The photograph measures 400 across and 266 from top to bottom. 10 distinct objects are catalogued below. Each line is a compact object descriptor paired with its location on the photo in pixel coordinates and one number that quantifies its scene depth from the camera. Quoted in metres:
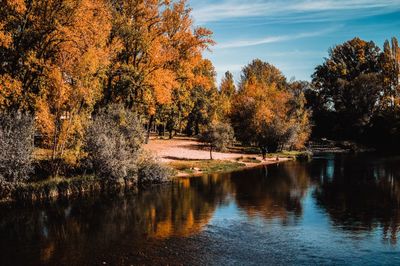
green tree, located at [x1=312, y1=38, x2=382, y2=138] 107.06
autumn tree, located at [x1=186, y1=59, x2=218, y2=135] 88.13
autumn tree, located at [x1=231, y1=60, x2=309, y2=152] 79.06
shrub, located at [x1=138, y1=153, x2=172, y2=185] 43.56
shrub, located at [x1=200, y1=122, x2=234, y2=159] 62.19
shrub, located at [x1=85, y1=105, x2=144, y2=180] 38.38
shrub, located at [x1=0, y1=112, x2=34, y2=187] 32.41
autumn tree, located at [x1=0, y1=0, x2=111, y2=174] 38.06
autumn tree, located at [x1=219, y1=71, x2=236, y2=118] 90.75
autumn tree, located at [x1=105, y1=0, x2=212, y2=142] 49.06
